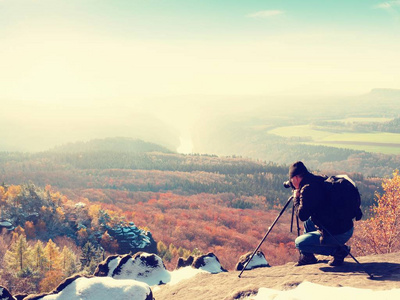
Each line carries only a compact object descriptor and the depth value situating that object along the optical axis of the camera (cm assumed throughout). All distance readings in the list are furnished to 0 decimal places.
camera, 1007
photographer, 900
